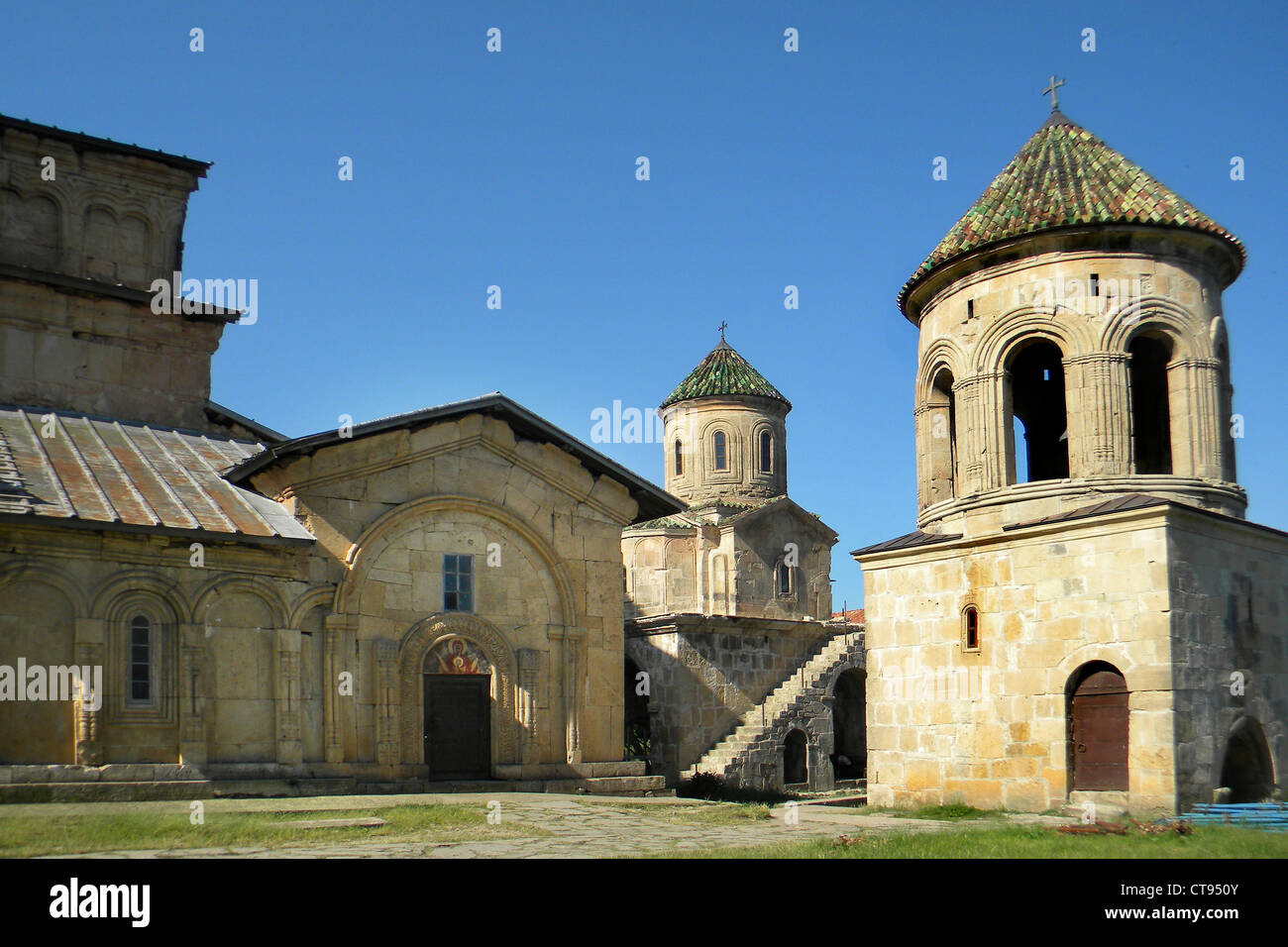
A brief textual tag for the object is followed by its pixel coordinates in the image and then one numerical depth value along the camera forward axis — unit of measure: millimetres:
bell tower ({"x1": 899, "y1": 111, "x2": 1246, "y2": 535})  17047
